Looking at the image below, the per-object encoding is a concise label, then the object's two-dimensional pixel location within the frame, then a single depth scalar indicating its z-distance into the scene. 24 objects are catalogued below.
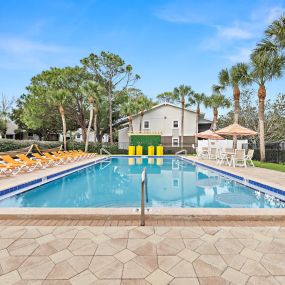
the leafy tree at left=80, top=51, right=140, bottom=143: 28.97
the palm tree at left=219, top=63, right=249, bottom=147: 15.62
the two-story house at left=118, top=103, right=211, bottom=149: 29.58
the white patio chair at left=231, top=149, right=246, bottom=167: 12.01
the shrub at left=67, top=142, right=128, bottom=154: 25.86
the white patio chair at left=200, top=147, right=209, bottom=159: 18.02
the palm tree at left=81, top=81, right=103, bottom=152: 23.56
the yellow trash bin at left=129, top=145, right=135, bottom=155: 24.40
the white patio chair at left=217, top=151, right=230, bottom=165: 12.91
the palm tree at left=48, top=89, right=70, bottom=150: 22.78
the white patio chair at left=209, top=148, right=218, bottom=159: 17.65
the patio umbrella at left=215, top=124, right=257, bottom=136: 12.38
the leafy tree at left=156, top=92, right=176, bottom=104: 43.17
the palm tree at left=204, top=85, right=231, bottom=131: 24.03
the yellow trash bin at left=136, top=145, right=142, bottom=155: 24.23
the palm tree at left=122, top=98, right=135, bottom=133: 27.00
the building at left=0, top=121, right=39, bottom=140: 41.45
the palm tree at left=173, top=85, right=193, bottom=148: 27.30
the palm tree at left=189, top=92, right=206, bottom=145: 27.25
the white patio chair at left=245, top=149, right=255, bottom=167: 12.18
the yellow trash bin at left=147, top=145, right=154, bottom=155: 24.14
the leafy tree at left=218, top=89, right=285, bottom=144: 23.28
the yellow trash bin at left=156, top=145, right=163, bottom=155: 23.89
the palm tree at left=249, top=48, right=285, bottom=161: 13.78
